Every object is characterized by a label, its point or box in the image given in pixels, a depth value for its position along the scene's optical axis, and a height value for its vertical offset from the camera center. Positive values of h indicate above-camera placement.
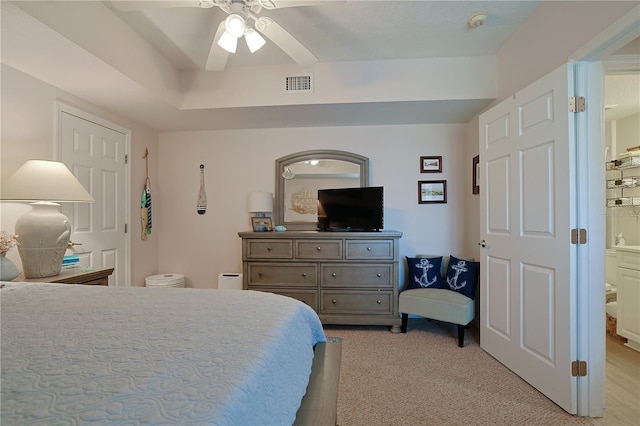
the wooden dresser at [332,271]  2.87 -0.60
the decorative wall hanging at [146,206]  3.36 +0.09
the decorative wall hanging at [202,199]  3.58 +0.19
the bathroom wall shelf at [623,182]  2.97 +0.35
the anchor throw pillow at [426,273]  3.01 -0.65
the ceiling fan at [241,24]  1.57 +1.16
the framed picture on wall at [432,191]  3.33 +0.27
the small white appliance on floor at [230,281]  3.29 -0.80
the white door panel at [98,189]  2.53 +0.26
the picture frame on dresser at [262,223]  3.31 -0.11
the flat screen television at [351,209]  3.00 +0.05
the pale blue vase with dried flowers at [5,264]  1.70 -0.31
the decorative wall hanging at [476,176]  2.95 +0.40
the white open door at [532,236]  1.70 -0.16
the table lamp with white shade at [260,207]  3.30 +0.08
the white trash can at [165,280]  3.24 -0.78
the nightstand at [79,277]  1.84 -0.44
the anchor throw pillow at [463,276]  2.73 -0.63
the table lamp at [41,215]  1.79 -0.01
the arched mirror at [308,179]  3.41 +0.43
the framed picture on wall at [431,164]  3.33 +0.59
